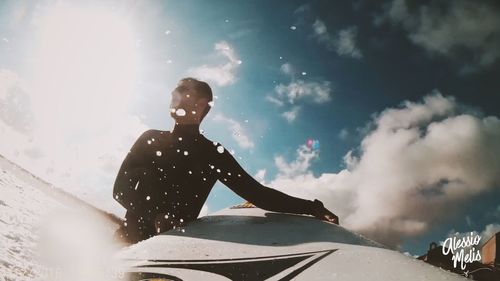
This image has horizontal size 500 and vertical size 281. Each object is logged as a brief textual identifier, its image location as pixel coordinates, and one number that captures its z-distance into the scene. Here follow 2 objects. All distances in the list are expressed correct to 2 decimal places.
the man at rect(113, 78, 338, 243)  2.98
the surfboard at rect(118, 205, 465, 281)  1.94
